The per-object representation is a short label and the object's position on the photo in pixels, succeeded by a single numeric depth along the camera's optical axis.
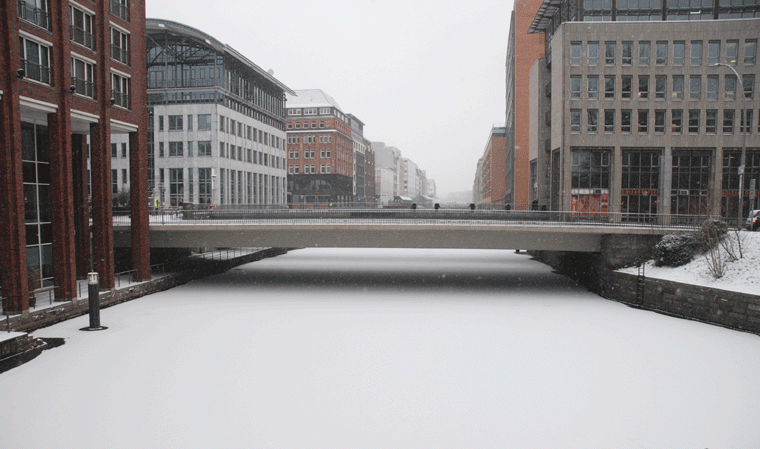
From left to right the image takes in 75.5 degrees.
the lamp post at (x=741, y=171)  27.18
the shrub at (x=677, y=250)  25.16
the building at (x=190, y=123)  60.50
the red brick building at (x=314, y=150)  100.56
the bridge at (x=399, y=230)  28.84
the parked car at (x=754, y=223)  27.11
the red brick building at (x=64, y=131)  18.73
